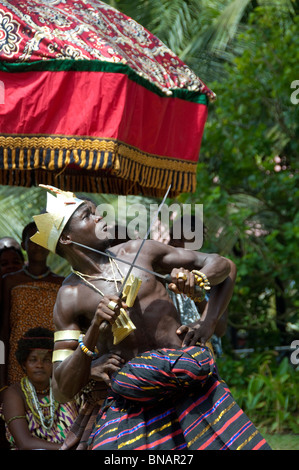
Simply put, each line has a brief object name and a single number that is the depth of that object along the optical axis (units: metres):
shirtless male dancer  7.16
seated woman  10.07
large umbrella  8.21
